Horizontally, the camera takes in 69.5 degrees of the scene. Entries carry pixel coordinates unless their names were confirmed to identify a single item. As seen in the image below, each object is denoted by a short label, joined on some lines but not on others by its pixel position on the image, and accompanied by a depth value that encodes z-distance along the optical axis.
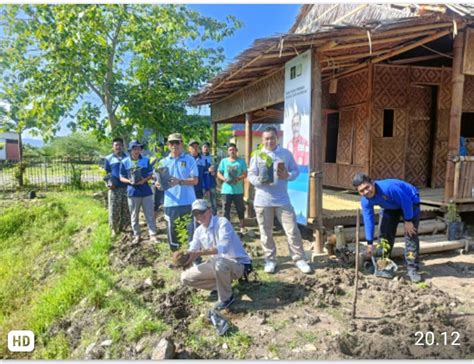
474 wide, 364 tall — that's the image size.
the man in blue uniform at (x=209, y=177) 6.52
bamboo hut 4.65
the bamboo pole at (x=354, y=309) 3.06
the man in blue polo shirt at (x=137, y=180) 5.39
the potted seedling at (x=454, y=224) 5.02
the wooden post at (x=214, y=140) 9.96
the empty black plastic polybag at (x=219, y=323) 2.97
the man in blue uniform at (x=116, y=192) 5.75
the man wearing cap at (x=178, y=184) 4.57
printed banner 4.70
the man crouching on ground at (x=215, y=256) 3.36
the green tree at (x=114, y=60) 7.00
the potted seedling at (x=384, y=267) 3.98
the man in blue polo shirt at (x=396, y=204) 3.72
